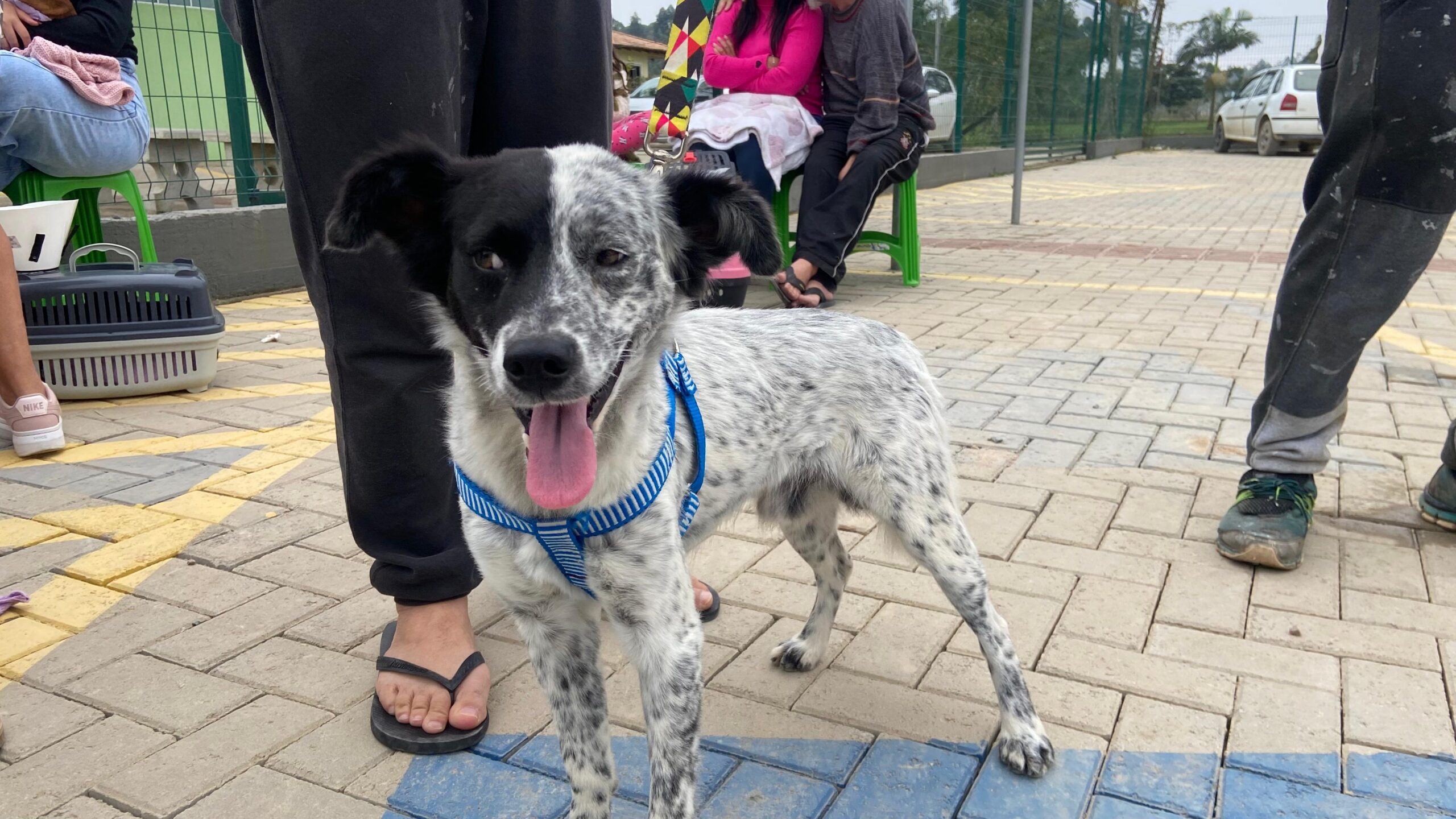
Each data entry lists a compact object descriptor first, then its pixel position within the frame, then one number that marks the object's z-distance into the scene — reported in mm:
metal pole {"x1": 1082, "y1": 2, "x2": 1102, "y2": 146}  23047
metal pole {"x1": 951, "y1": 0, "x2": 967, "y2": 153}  16188
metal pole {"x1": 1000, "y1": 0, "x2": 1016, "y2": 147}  17484
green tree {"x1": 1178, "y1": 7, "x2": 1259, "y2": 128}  33000
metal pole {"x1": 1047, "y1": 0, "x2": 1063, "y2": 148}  20922
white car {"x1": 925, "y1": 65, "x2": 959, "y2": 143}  16656
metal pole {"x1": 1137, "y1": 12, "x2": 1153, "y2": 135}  28969
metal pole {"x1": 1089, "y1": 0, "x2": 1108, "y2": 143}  23723
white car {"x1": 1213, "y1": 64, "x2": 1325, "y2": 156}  24516
